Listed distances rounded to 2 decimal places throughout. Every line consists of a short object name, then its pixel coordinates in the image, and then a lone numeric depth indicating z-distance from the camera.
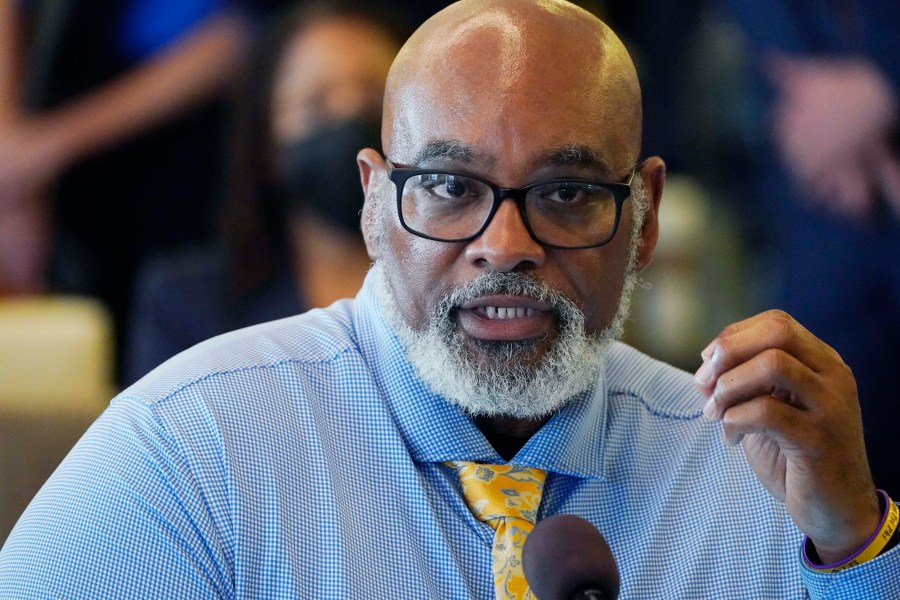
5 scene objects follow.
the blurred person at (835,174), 7.01
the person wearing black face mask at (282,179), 6.92
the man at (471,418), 2.97
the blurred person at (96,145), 6.72
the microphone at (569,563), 2.17
